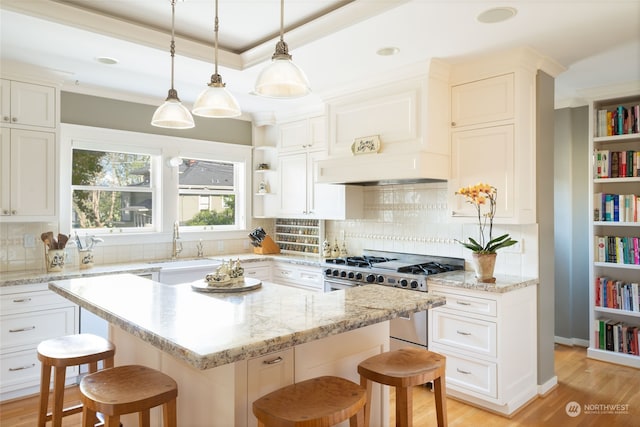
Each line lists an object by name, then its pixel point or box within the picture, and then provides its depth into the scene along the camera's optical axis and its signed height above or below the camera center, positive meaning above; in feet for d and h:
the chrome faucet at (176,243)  14.88 -0.99
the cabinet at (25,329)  10.32 -2.85
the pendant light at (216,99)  7.02 +1.93
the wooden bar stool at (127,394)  5.19 -2.27
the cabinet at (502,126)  10.24 +2.21
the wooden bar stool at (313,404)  4.62 -2.19
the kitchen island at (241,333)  4.69 -1.36
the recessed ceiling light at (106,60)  10.74 +3.97
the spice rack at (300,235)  16.29 -0.83
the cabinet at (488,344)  9.69 -3.11
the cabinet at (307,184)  14.55 +1.13
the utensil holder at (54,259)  11.57 -1.21
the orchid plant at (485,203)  10.00 +0.25
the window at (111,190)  13.26 +0.82
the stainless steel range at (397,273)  11.04 -1.66
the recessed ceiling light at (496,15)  8.11 +3.89
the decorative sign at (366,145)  12.01 +2.00
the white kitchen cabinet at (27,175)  10.89 +1.07
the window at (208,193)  15.62 +0.83
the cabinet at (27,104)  10.87 +2.94
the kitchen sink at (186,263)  13.29 -1.59
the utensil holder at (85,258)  12.39 -1.26
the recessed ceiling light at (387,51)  10.02 +3.91
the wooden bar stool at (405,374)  5.90 -2.26
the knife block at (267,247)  16.60 -1.31
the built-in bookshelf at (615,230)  12.91 -0.54
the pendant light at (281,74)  6.08 +2.01
